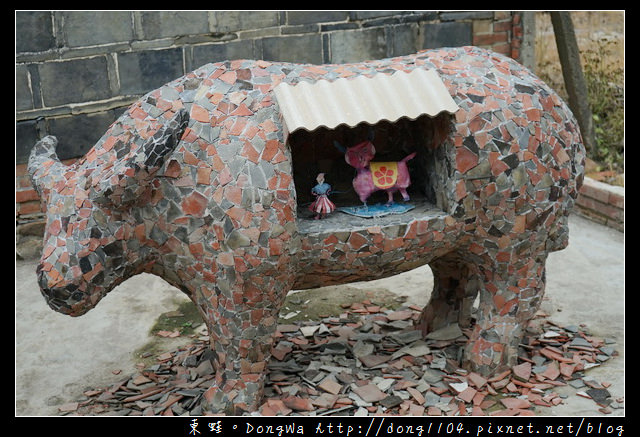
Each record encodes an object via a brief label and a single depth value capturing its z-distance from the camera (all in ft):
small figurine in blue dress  14.16
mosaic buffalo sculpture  13.06
